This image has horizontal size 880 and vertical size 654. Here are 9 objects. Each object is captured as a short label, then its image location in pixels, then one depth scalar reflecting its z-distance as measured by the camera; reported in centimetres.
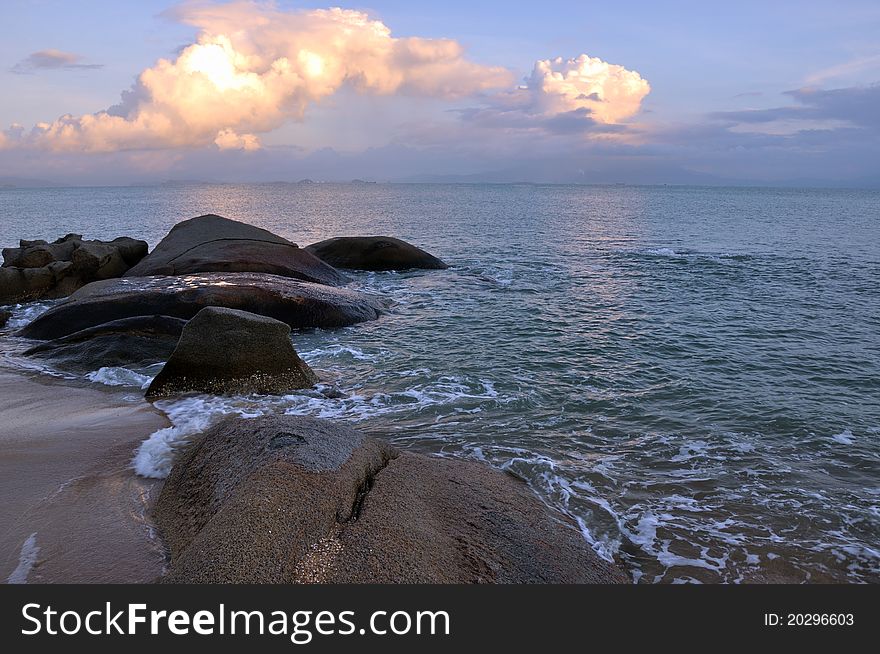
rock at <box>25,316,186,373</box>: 1366
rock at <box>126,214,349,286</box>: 2115
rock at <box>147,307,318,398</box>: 1169
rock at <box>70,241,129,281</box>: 2267
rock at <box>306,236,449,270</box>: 3027
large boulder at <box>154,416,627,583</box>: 504
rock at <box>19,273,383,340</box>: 1580
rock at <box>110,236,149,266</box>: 2483
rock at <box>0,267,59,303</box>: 2148
